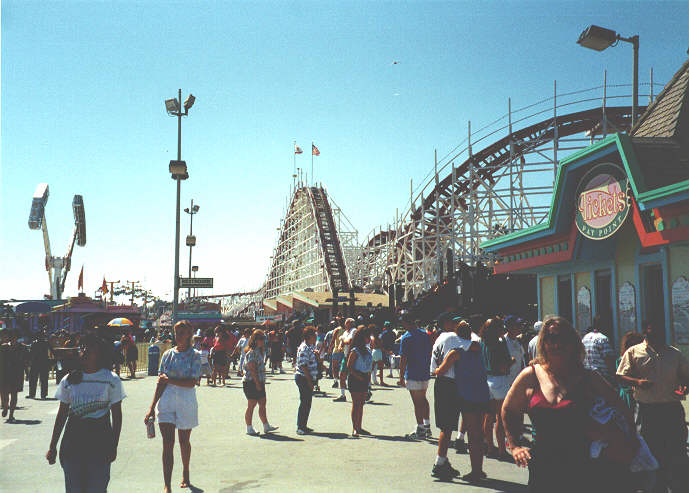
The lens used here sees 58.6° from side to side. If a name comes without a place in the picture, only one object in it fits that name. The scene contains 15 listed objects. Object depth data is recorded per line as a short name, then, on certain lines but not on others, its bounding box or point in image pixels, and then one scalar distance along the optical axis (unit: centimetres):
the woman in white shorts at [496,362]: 666
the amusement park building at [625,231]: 888
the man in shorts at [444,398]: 579
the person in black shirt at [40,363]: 1244
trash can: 1803
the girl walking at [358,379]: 793
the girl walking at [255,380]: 810
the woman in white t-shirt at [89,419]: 396
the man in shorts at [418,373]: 783
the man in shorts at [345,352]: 1187
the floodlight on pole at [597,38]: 1034
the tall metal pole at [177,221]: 1720
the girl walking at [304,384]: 812
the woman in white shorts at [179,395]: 549
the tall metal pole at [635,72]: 1136
